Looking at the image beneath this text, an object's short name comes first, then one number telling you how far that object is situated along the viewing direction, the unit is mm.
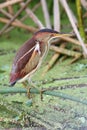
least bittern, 5348
